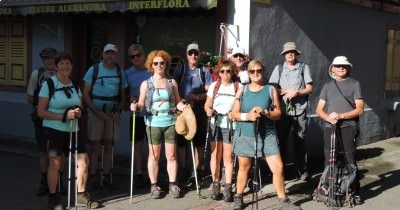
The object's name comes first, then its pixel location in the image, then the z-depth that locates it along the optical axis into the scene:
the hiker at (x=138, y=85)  6.79
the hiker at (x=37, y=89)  6.44
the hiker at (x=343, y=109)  6.22
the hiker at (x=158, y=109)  6.22
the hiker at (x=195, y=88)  6.71
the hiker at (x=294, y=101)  7.10
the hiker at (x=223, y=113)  6.22
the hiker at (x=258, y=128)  5.69
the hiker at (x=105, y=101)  6.44
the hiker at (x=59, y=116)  5.54
